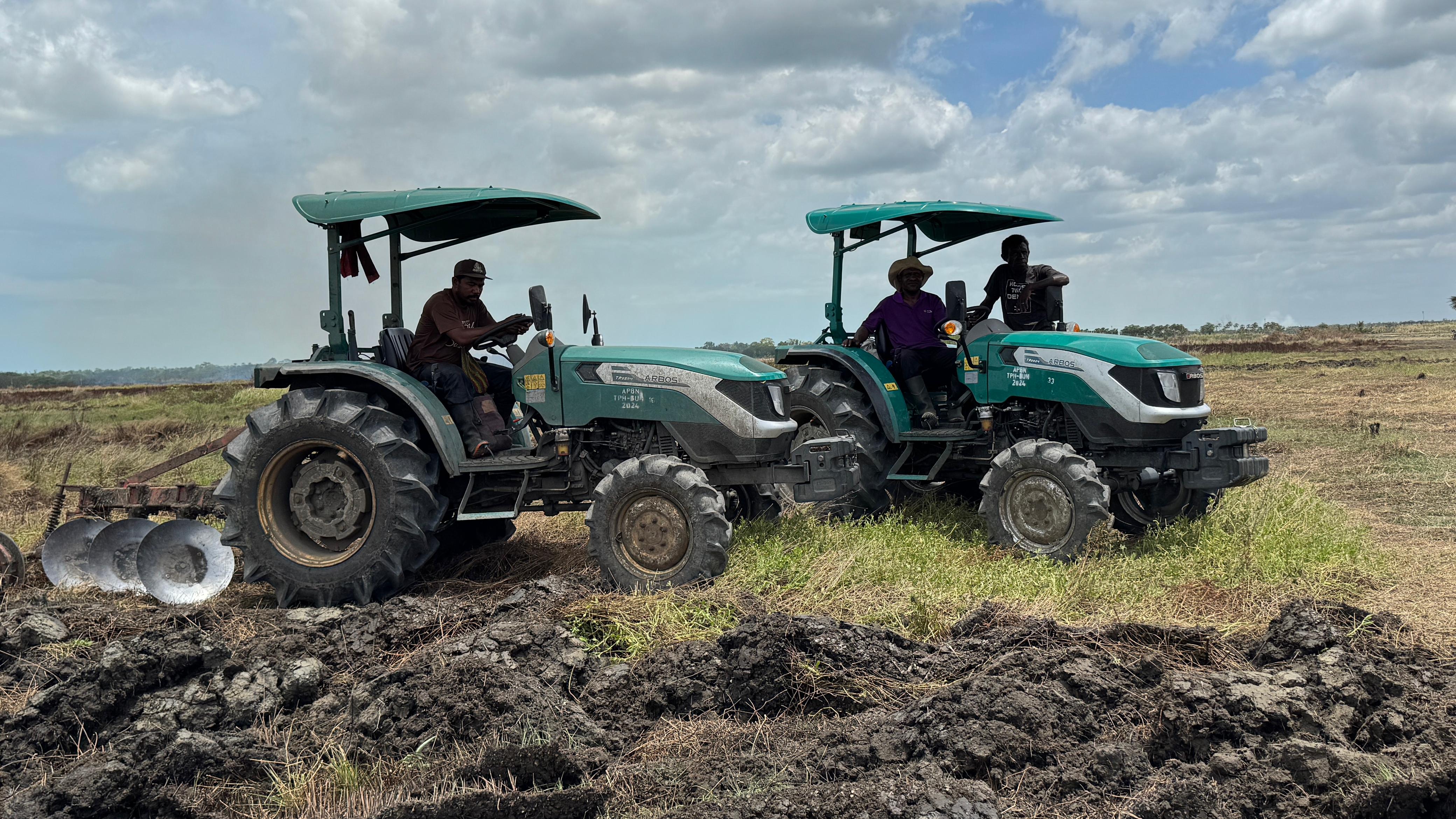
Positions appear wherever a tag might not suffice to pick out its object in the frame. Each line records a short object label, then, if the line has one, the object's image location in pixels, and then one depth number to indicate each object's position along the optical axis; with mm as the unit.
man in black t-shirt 9070
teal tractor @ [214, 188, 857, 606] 6715
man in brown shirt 7160
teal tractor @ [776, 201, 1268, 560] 7582
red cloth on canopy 7285
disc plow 7348
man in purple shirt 8922
